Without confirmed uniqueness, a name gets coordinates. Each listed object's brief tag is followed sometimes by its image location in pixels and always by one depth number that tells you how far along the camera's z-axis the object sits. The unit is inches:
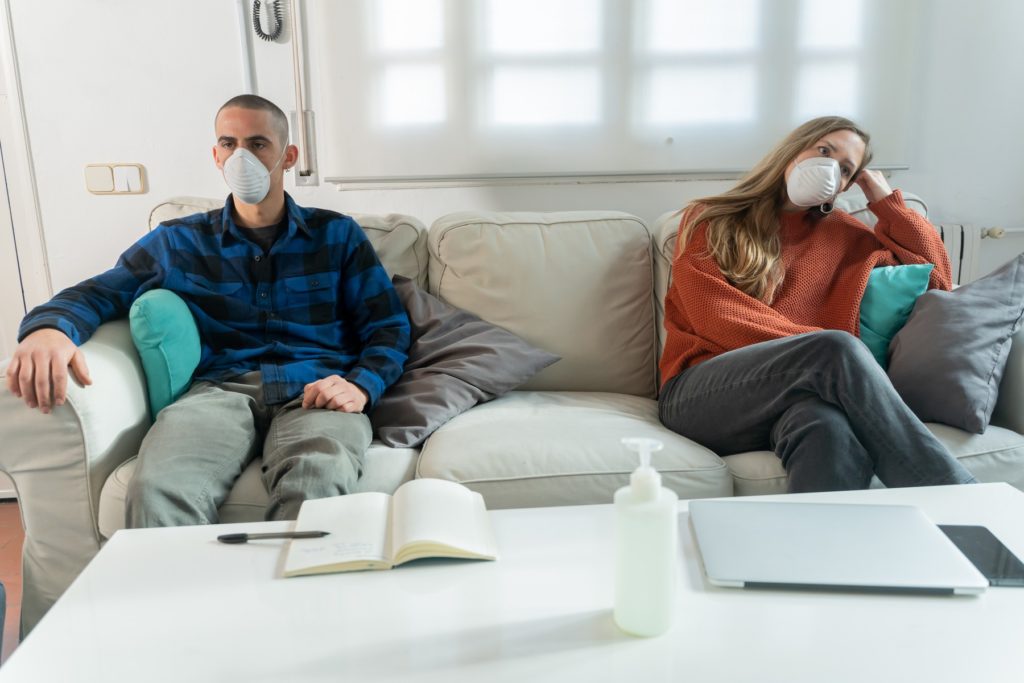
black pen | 35.0
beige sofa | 51.7
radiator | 90.0
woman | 50.6
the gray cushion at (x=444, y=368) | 60.5
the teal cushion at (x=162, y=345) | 58.6
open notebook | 32.8
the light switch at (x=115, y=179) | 84.1
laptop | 30.9
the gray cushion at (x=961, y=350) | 57.6
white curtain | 84.7
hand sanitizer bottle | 26.6
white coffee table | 26.1
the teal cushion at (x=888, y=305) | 65.1
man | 54.9
